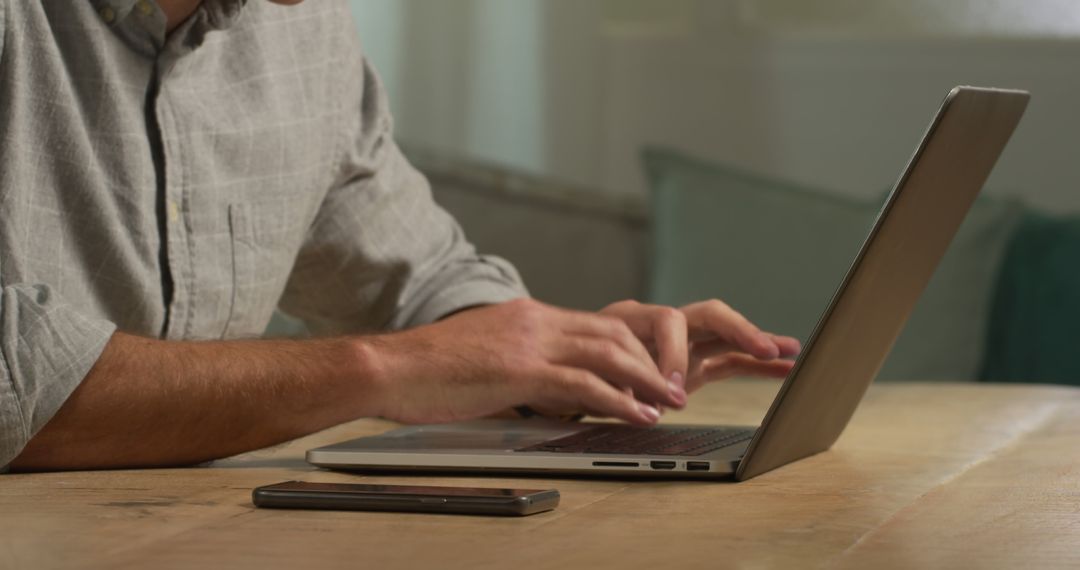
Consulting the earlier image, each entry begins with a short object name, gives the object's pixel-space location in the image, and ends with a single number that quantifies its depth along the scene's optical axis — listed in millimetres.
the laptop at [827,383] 1455
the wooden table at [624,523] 1251
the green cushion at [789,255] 3293
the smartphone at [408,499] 1344
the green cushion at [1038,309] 3183
